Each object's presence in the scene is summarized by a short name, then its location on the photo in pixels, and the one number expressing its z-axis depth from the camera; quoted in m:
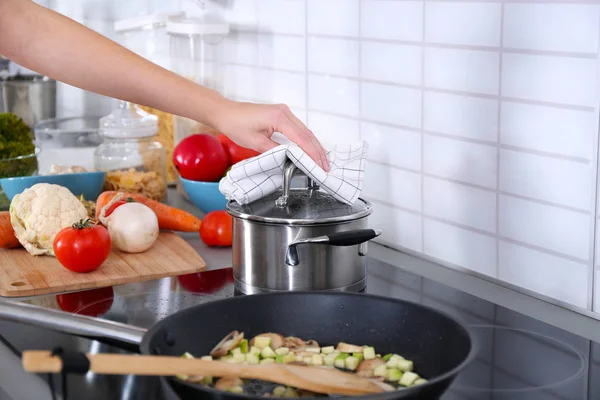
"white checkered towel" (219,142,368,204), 1.58
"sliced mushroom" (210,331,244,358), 1.37
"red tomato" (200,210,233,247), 1.87
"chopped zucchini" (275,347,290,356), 1.37
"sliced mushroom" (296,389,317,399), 1.30
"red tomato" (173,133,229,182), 2.04
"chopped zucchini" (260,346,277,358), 1.36
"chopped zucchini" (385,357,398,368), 1.36
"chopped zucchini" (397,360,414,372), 1.36
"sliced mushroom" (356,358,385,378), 1.34
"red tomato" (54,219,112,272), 1.72
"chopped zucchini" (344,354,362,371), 1.36
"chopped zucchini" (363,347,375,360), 1.38
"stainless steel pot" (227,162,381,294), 1.54
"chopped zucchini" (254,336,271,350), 1.38
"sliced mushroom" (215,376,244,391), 1.28
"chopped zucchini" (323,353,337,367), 1.36
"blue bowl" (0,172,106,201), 2.04
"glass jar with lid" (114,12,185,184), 2.39
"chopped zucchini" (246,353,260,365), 1.35
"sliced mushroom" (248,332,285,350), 1.39
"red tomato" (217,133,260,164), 2.08
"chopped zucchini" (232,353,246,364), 1.35
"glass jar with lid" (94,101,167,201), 2.12
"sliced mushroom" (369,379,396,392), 1.30
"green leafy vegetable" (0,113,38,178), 2.16
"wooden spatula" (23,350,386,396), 1.15
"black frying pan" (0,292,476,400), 1.35
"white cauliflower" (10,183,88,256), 1.82
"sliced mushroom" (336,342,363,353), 1.39
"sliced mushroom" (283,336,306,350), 1.39
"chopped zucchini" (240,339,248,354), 1.37
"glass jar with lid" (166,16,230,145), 2.27
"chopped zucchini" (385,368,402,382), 1.34
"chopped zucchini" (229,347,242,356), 1.37
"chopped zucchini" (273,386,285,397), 1.30
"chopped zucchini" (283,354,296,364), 1.35
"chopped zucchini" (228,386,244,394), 1.28
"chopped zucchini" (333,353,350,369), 1.36
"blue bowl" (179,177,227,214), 2.02
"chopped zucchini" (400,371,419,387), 1.33
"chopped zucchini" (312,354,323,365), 1.35
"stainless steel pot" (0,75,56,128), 2.89
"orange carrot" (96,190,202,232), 1.94
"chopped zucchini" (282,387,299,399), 1.29
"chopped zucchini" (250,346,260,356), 1.37
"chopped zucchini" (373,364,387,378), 1.34
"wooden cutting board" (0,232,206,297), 1.70
